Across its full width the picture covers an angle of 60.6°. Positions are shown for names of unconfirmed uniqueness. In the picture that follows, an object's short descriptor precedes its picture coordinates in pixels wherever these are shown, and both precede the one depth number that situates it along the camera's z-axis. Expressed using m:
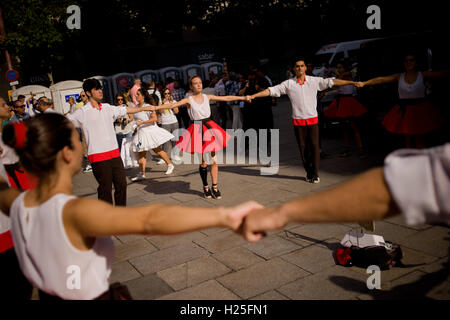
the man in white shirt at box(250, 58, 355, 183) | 7.22
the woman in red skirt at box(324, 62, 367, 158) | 8.98
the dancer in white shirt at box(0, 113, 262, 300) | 1.57
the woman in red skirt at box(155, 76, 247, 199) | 6.93
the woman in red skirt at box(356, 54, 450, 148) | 6.87
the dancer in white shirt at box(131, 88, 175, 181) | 8.93
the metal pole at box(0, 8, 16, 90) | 22.63
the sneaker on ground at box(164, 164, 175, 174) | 9.41
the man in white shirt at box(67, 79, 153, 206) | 5.30
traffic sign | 14.99
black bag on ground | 3.84
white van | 18.98
